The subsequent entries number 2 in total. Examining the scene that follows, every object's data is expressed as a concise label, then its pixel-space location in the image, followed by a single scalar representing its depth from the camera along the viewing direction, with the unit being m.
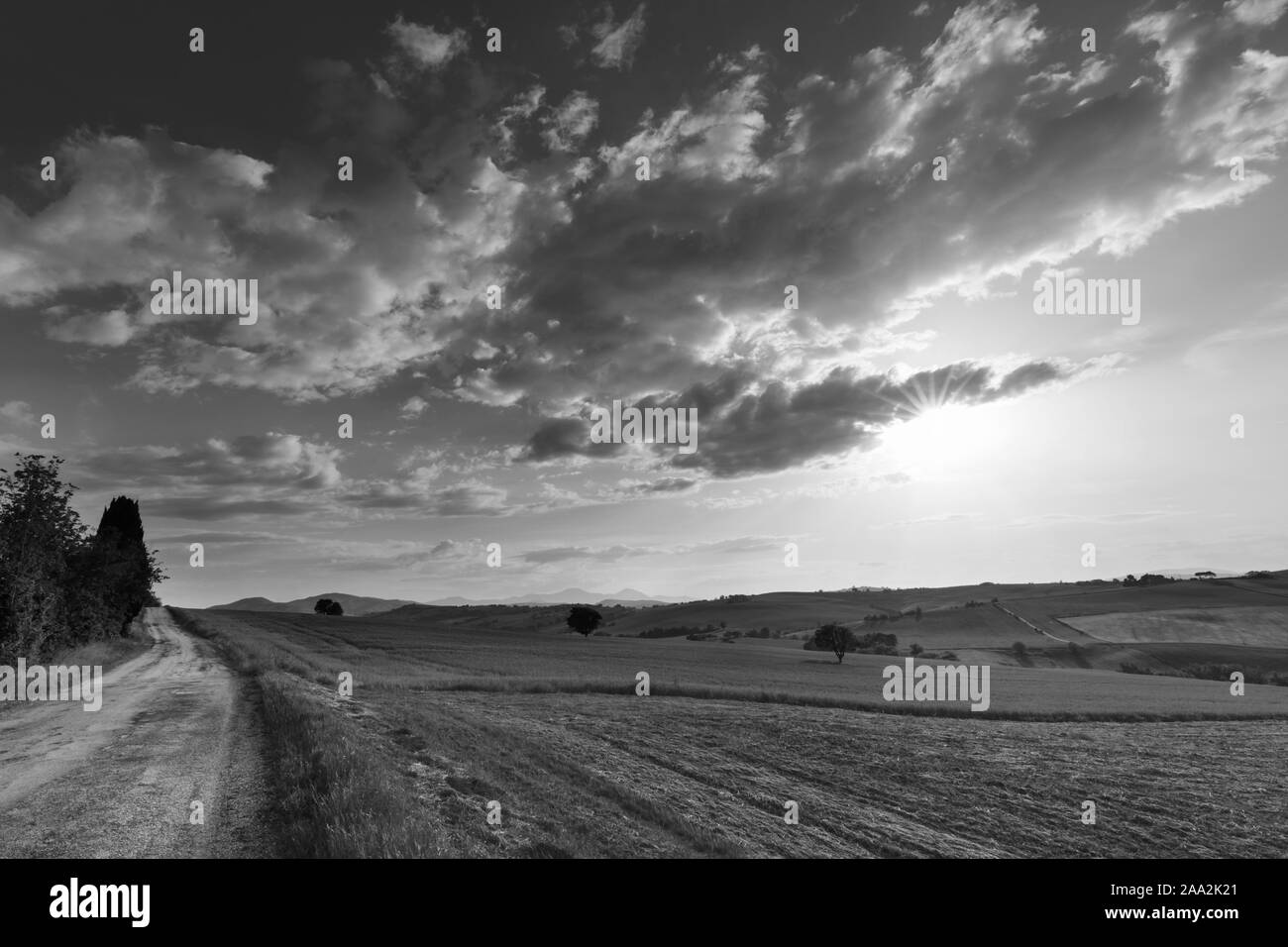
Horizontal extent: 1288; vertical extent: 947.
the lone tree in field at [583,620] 129.25
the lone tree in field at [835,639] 89.89
